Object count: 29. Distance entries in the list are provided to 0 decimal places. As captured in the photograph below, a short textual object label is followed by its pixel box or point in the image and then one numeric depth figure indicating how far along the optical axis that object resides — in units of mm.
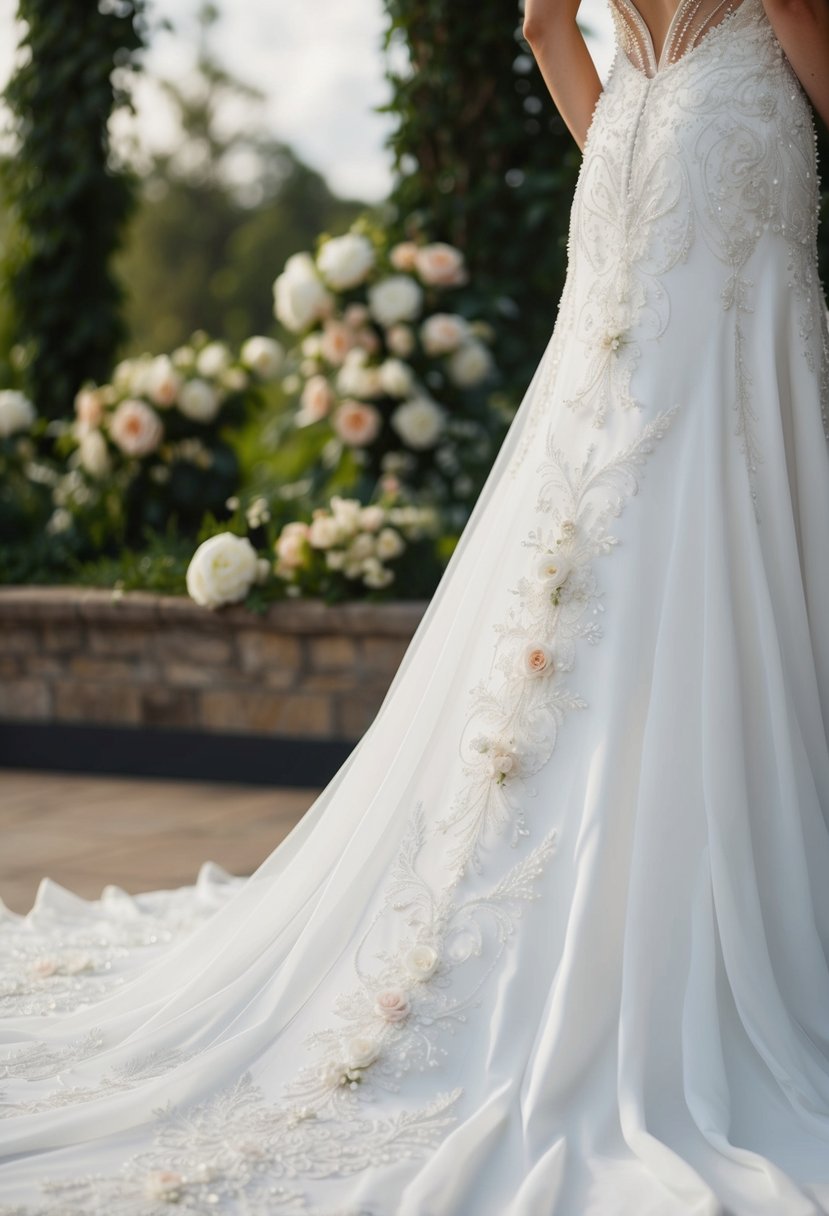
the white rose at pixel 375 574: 5133
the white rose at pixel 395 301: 5625
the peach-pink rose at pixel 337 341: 5684
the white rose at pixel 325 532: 5148
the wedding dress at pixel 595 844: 2020
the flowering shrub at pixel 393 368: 5660
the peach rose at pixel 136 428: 6078
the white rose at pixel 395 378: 5594
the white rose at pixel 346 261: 5645
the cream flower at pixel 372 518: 5168
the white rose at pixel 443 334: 5668
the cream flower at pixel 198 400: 6145
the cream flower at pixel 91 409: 6262
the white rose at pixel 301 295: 5688
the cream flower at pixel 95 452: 6270
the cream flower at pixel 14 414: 6727
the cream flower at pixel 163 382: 6109
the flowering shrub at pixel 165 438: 6164
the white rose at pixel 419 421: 5637
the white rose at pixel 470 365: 5719
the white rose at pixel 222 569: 5164
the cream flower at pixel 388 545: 5156
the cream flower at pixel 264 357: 6238
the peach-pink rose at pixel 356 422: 5652
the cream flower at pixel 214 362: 6285
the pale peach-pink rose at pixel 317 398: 5762
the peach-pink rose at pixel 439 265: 5699
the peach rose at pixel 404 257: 5789
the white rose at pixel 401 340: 5656
